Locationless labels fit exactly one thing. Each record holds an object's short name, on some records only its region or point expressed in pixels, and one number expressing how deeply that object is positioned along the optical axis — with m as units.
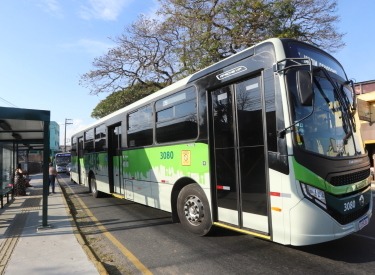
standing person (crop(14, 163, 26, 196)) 16.38
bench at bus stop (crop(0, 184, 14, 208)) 11.17
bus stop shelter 7.92
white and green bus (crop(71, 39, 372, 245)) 4.81
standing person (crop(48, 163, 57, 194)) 17.17
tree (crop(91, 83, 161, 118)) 26.31
